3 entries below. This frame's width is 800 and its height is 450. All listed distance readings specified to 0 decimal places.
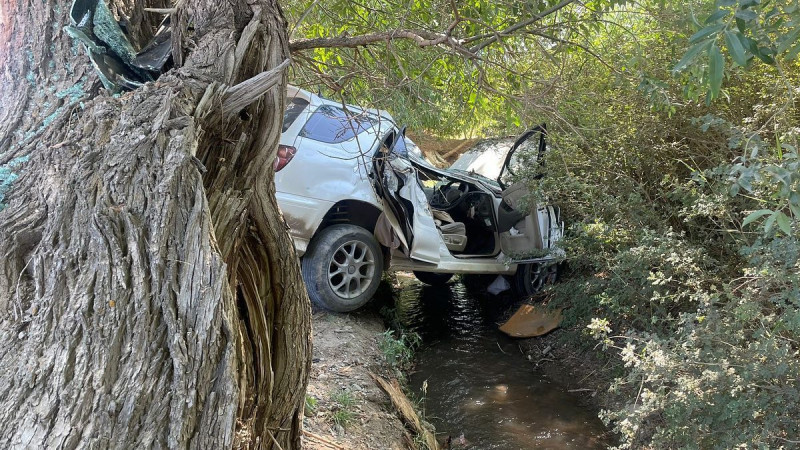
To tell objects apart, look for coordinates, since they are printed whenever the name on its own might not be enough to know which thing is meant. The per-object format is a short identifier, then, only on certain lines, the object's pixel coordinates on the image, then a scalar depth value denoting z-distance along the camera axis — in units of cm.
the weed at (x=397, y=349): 504
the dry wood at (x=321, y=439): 327
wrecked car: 483
